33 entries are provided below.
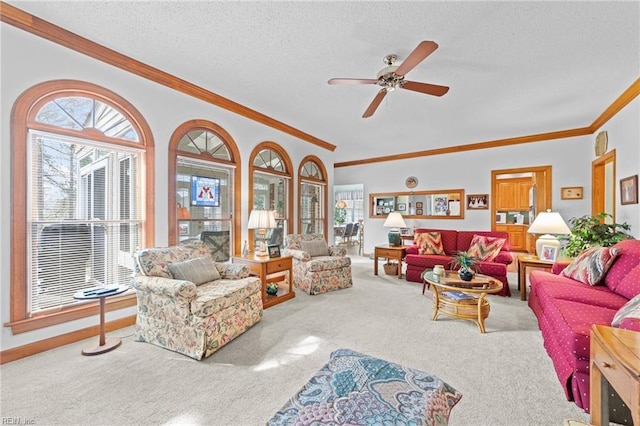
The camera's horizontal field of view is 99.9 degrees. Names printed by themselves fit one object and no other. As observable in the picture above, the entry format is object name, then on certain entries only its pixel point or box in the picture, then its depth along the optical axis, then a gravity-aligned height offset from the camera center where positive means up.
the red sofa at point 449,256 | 4.07 -0.75
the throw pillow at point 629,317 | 1.48 -0.61
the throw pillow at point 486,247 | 4.23 -0.57
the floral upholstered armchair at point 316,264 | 4.05 -0.81
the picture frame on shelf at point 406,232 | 6.75 -0.50
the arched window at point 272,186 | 4.45 +0.47
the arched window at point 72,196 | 2.29 +0.16
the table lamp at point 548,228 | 3.52 -0.21
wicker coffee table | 2.80 -0.97
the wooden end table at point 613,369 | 0.95 -0.64
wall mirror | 6.32 +0.21
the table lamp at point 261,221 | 3.71 -0.12
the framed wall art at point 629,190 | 3.28 +0.28
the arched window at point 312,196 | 5.51 +0.35
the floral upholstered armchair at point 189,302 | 2.24 -0.80
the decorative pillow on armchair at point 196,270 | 2.63 -0.59
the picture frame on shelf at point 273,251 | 3.68 -0.53
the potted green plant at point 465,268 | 3.09 -0.66
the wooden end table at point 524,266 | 3.59 -0.73
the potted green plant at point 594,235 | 3.54 -0.31
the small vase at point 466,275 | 3.08 -0.72
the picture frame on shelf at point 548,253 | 3.61 -0.56
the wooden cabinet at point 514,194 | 7.07 +0.49
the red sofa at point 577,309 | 1.65 -0.74
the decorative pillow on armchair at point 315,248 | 4.53 -0.61
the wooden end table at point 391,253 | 5.09 -0.79
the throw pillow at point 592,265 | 2.58 -0.54
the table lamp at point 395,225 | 5.41 -0.26
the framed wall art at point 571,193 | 5.09 +0.37
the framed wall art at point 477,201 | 5.94 +0.24
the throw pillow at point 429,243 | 4.82 -0.56
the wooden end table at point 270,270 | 3.47 -0.77
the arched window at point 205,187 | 3.40 +0.36
